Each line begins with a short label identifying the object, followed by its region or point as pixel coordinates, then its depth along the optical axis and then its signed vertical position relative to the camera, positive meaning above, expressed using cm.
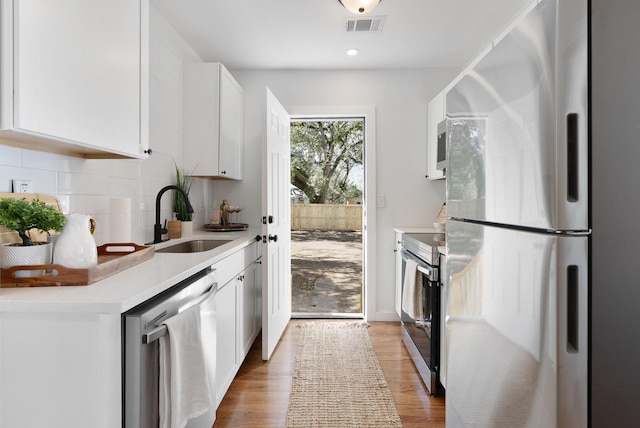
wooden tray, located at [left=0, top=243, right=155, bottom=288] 116 -21
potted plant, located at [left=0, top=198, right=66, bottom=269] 113 -5
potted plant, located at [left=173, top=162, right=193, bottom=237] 275 -1
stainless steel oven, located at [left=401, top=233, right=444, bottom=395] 225 -62
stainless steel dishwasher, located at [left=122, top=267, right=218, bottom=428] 107 -42
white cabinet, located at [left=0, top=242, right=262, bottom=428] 102 -43
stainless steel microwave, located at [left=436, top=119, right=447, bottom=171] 296 +52
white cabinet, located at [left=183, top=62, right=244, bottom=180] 299 +74
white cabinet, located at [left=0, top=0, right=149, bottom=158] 104 +45
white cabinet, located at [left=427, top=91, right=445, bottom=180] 320 +74
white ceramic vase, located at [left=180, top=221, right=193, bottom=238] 272 -13
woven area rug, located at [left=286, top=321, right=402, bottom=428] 204 -110
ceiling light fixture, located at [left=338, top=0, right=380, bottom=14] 236 +131
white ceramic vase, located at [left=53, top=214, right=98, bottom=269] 123 -12
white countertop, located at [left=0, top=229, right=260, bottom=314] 102 -24
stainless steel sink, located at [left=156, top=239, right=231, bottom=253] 259 -24
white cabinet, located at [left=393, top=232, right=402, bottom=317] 327 -51
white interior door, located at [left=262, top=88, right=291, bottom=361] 275 -13
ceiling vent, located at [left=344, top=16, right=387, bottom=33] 263 +134
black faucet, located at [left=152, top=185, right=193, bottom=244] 237 -9
